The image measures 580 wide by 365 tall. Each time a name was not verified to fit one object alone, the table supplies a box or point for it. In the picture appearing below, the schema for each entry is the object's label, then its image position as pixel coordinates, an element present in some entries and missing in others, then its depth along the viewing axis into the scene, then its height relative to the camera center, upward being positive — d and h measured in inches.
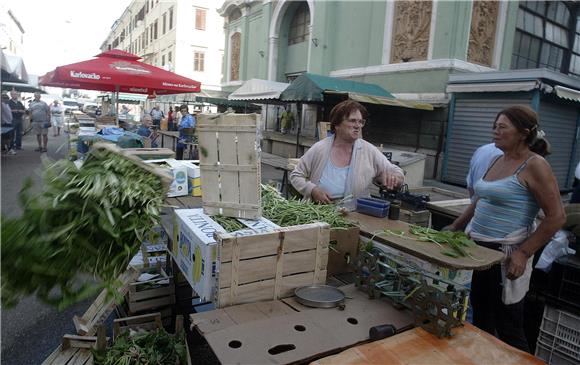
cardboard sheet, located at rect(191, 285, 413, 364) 64.8 -38.5
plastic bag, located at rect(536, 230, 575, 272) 112.3 -32.7
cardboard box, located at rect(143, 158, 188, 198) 180.7 -30.1
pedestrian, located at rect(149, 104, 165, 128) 920.3 -9.4
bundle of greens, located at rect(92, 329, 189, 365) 100.8 -63.7
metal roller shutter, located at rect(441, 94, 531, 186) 428.1 +4.4
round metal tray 81.4 -37.6
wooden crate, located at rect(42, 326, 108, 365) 104.5 -67.1
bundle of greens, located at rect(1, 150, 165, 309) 70.2 -23.7
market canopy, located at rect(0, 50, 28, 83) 524.6 +48.3
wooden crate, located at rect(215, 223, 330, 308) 80.9 -31.3
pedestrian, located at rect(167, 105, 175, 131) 920.9 -23.3
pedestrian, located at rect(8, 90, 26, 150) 566.6 -23.5
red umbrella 326.0 +30.6
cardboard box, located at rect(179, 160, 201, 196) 186.1 -31.1
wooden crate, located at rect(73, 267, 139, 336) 112.2 -61.1
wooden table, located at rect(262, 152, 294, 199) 293.4 -39.1
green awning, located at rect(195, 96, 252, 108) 747.7 +29.9
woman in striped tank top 100.2 -21.1
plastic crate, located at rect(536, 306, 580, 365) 104.6 -54.5
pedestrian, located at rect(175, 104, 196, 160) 421.4 -27.6
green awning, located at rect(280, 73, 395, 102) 418.6 +40.6
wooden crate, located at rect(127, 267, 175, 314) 134.9 -64.3
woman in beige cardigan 131.6 -13.6
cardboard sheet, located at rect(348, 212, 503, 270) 81.8 -27.3
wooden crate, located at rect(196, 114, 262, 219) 99.7 -12.2
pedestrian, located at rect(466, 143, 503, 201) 156.6 -11.4
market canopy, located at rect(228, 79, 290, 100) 507.0 +40.6
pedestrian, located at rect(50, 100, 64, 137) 911.7 -29.6
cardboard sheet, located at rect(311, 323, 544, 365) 65.3 -38.5
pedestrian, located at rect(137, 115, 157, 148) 474.6 -26.8
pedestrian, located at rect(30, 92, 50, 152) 557.9 -20.8
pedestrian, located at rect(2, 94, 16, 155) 472.1 -44.8
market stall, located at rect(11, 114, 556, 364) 71.9 -30.5
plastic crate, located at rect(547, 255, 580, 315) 106.6 -39.9
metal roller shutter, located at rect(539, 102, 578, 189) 442.0 +6.2
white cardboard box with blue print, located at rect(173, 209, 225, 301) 83.6 -31.6
